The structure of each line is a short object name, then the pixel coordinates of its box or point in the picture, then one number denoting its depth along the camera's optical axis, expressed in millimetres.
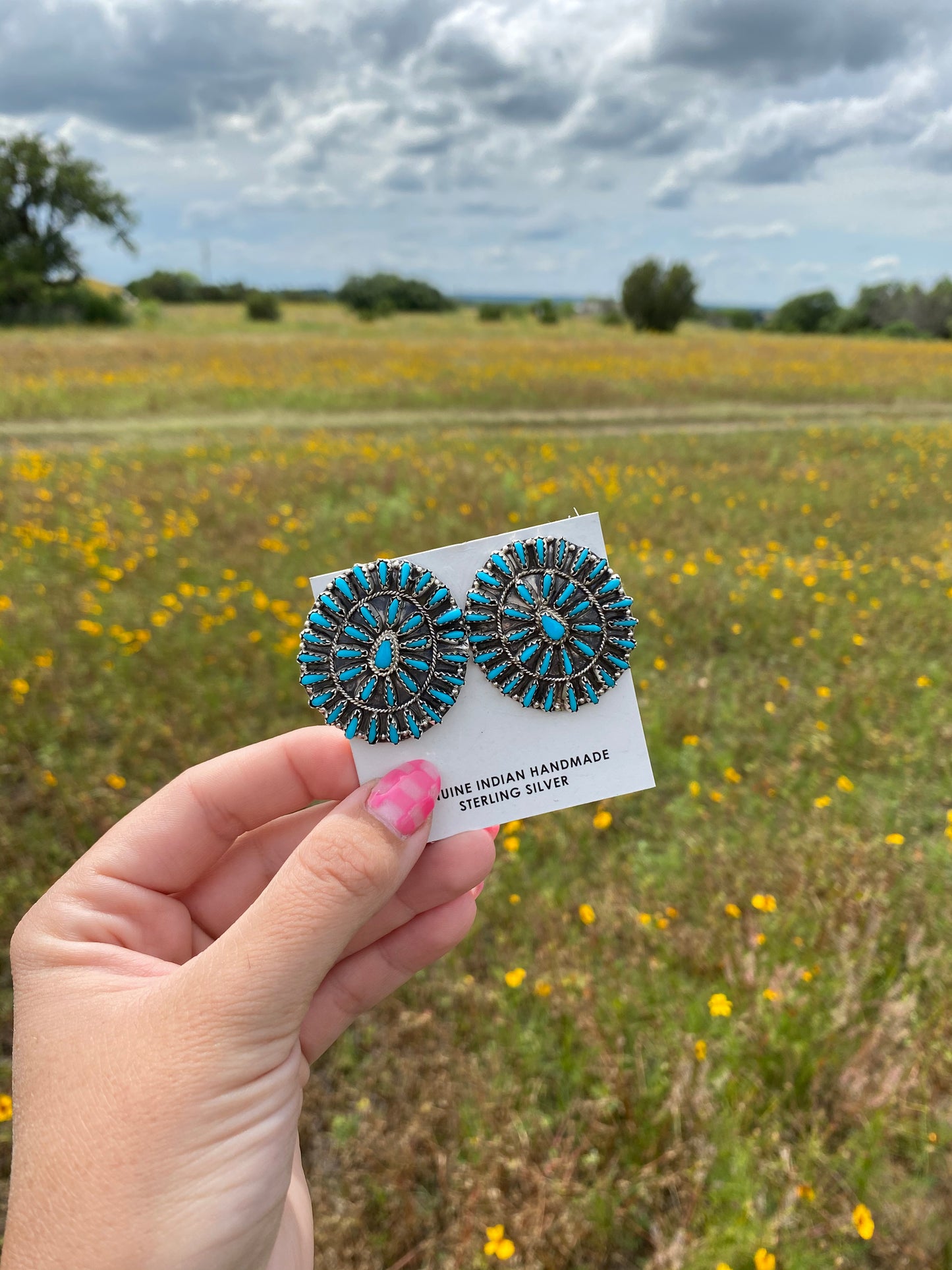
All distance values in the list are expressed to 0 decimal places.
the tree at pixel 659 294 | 44438
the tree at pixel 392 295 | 49406
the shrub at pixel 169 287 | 53281
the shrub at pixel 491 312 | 43147
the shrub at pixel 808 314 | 62969
